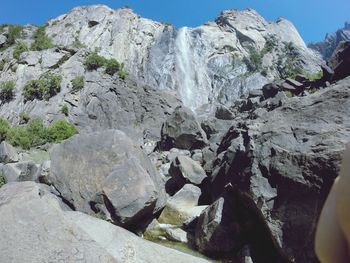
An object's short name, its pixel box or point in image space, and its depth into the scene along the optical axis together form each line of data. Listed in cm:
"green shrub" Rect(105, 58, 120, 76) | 4566
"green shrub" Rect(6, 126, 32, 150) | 3237
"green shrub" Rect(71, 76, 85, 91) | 4234
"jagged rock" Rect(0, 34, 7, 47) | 5346
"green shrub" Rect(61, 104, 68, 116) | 3906
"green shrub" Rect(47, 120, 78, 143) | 3338
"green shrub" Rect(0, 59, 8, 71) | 4757
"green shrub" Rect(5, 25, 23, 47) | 5403
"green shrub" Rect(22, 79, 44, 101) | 4141
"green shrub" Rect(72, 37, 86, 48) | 5424
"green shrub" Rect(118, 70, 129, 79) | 4438
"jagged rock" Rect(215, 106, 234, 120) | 3972
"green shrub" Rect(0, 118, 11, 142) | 3362
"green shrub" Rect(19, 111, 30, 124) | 3831
